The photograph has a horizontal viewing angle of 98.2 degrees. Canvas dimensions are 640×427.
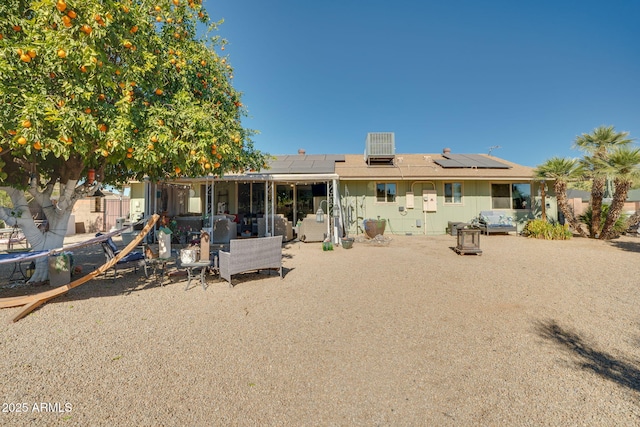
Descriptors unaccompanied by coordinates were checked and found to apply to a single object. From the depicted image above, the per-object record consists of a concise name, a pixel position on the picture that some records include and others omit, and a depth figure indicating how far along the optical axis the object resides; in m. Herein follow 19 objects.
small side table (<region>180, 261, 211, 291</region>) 5.49
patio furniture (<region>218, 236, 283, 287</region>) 5.50
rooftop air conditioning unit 15.32
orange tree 3.58
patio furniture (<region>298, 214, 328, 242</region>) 11.19
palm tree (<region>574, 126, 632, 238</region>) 11.41
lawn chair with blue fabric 5.70
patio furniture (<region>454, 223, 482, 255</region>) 8.53
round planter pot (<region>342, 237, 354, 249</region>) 9.84
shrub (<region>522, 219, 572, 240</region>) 11.55
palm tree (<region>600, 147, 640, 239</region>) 10.23
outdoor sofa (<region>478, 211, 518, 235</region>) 12.92
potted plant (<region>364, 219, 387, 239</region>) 11.84
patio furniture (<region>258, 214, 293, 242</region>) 11.30
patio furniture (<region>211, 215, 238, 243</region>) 11.03
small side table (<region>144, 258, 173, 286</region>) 5.82
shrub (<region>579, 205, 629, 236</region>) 11.85
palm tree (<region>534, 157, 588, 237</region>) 11.95
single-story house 13.22
